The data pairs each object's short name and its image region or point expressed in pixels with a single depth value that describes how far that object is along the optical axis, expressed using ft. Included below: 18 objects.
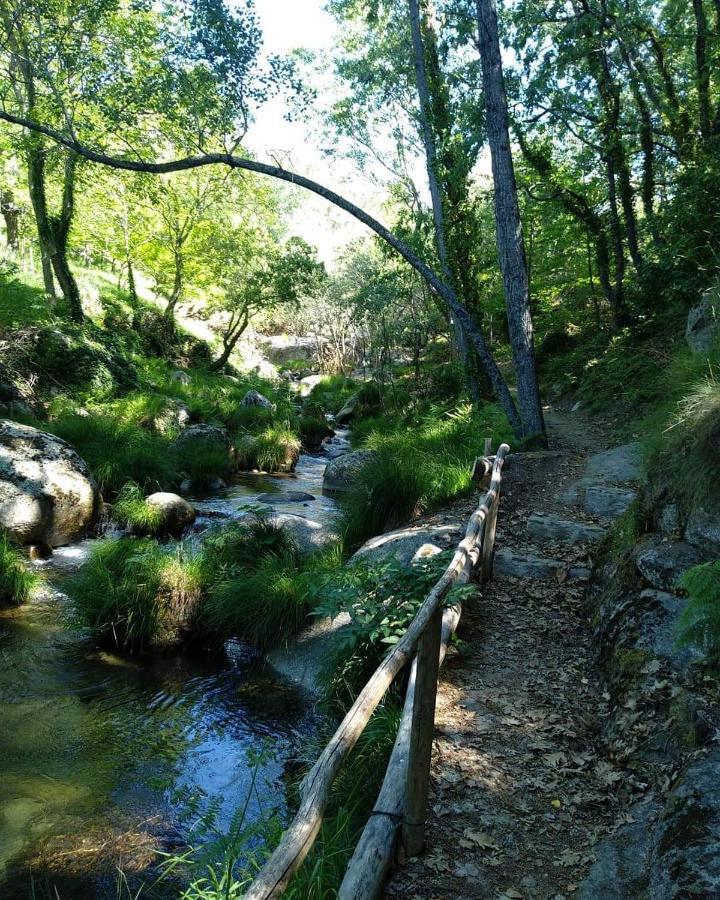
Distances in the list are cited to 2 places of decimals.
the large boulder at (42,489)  27.94
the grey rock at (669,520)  15.89
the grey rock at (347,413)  69.55
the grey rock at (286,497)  37.70
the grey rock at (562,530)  22.49
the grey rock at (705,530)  14.28
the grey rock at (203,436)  44.19
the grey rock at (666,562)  14.66
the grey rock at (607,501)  24.24
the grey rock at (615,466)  27.32
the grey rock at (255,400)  64.03
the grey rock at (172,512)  31.22
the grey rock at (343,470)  38.06
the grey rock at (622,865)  8.52
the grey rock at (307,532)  25.72
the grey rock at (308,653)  19.07
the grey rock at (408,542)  21.66
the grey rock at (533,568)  20.13
